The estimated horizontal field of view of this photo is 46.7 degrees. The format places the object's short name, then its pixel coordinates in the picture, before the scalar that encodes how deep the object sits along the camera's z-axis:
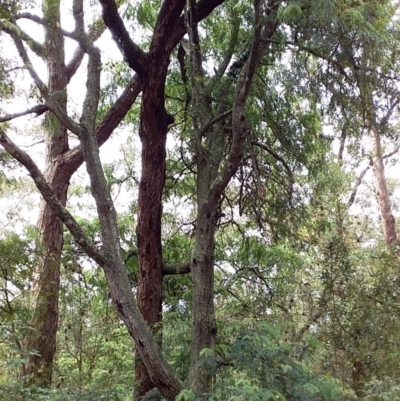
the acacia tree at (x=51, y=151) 4.60
